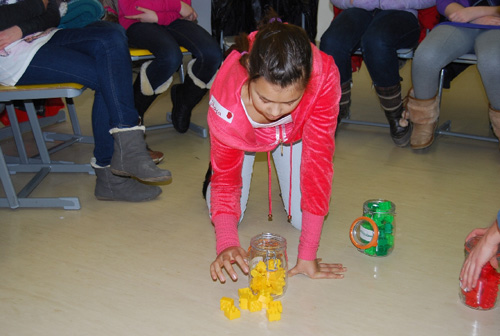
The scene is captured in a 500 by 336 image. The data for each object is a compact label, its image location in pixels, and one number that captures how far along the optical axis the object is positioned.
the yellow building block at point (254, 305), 1.36
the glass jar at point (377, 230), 1.59
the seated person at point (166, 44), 2.43
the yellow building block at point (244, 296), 1.38
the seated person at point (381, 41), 2.42
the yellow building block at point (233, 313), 1.34
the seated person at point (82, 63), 1.85
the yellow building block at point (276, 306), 1.33
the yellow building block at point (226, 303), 1.35
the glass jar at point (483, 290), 1.31
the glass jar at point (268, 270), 1.37
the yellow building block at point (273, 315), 1.32
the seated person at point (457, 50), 2.19
